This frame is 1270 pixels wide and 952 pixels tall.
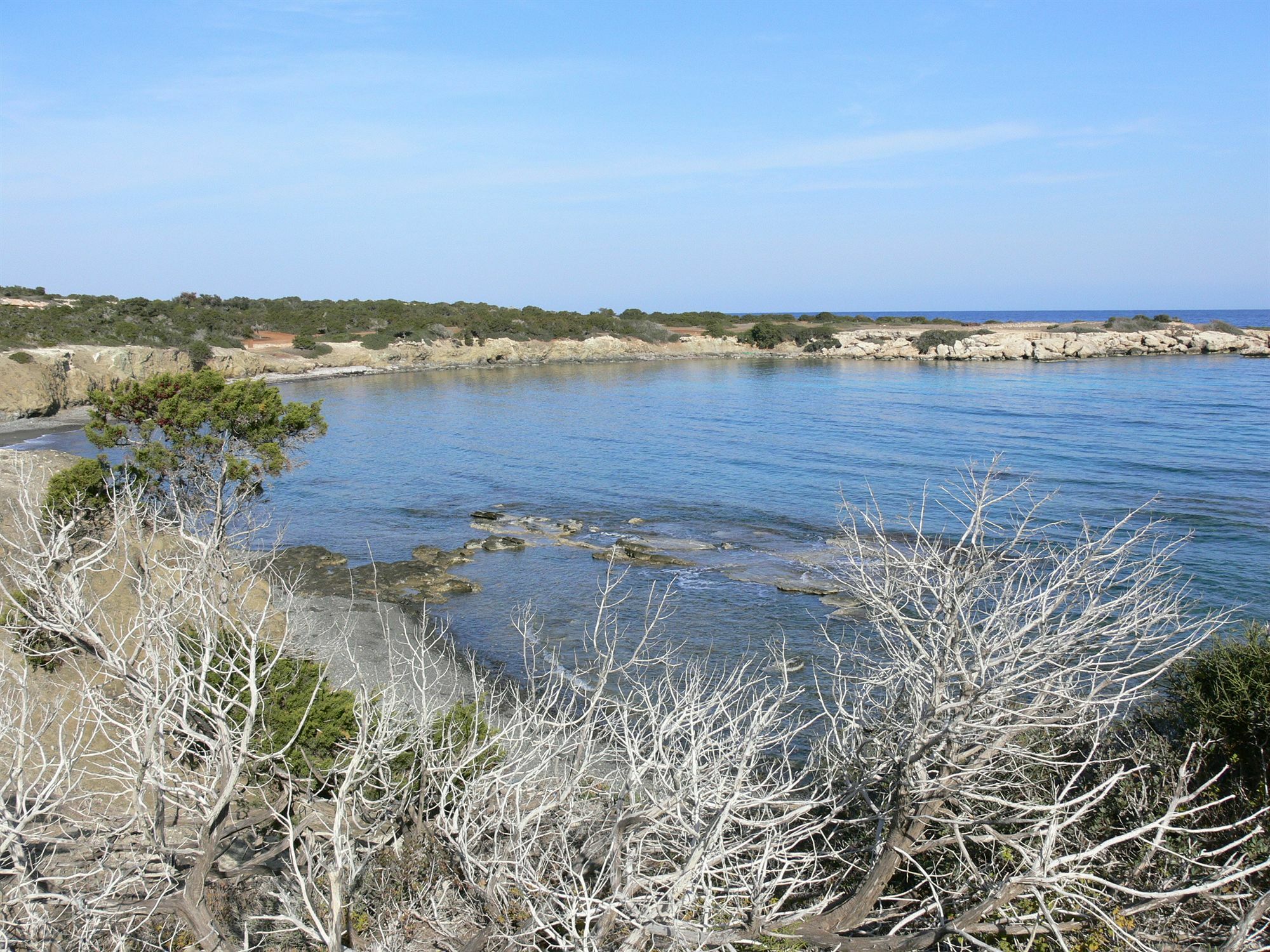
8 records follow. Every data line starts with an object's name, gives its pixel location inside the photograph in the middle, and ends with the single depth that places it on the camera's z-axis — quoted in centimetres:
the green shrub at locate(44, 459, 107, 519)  1379
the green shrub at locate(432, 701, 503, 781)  809
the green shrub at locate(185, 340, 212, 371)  5538
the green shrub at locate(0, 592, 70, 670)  980
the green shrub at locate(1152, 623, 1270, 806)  773
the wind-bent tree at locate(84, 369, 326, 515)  1773
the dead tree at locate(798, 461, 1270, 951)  627
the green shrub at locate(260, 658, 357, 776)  906
